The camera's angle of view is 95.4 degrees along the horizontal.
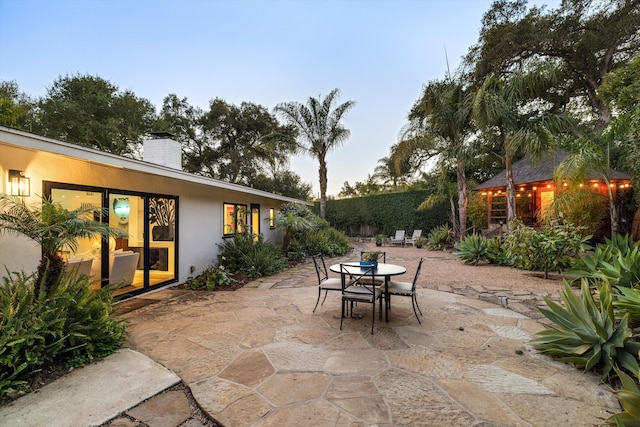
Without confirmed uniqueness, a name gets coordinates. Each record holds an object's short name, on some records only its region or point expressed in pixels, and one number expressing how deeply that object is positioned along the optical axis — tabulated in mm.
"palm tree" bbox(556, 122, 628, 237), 6684
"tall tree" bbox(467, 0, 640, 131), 11391
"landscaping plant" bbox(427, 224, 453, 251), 13242
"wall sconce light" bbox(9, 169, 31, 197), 3723
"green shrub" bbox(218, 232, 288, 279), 7609
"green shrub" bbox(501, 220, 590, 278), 6422
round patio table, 4100
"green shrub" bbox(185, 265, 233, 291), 6422
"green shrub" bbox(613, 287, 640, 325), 2922
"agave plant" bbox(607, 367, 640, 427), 1787
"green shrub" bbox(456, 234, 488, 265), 8938
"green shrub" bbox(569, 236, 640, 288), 3914
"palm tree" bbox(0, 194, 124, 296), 3102
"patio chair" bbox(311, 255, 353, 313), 4527
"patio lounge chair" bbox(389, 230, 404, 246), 15367
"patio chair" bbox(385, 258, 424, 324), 4215
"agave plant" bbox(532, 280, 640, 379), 2703
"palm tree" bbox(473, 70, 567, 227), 8688
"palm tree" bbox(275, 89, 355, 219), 14617
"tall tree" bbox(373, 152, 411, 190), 23094
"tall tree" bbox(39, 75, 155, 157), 15398
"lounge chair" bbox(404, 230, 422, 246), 14902
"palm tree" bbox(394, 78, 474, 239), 10961
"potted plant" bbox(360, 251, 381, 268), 4387
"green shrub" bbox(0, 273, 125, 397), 2535
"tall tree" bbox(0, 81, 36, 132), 14821
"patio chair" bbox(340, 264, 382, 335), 3963
